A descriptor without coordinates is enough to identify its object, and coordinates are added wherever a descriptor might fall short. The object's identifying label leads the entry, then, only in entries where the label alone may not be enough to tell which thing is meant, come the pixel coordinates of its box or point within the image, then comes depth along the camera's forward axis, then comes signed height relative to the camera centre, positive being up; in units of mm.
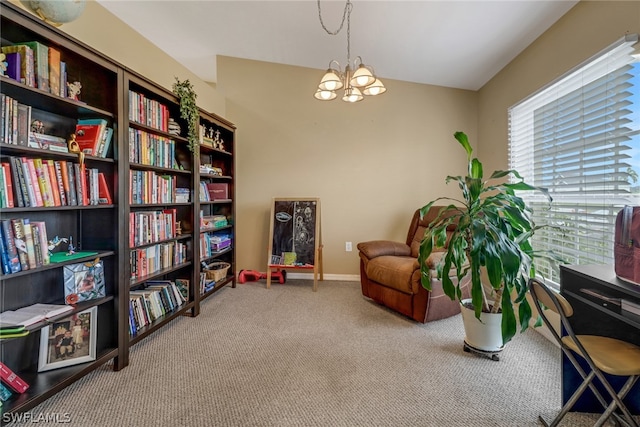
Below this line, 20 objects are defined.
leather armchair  2389 -672
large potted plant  1556 -259
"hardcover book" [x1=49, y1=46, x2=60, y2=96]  1446 +735
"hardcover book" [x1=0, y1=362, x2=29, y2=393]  1288 -811
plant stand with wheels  1899 -1003
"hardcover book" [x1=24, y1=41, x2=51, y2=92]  1372 +736
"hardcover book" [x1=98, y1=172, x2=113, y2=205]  1718 +115
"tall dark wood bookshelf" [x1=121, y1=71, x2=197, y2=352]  1945 +268
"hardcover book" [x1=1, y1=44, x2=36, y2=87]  1328 +722
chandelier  1941 +921
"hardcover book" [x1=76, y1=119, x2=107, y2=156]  1652 +453
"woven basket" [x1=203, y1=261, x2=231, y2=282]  3020 -678
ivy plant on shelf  2299 +840
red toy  3605 -871
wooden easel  3383 -252
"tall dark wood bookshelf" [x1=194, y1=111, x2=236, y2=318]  2822 +251
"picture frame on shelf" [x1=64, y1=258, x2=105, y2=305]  1584 -424
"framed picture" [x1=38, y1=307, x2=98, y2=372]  1521 -743
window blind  1662 +389
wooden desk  1278 -574
